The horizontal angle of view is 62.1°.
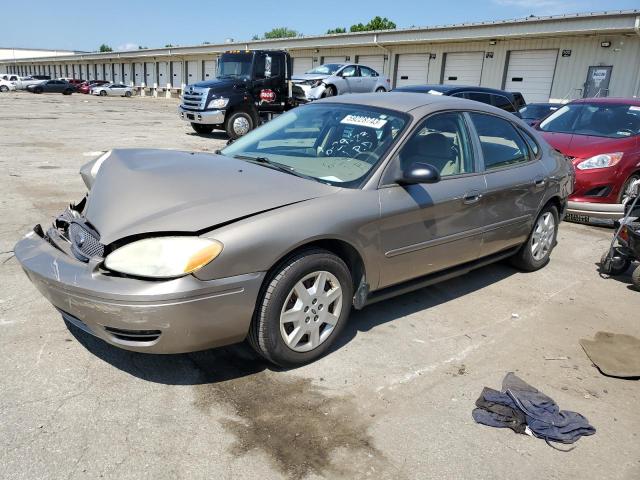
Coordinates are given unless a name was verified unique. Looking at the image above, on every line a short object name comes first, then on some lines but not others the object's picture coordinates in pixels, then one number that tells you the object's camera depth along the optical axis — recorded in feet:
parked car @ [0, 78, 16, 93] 157.69
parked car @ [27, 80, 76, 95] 152.25
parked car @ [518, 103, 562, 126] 42.85
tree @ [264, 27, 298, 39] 390.52
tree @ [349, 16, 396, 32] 215.88
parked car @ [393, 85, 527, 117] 37.47
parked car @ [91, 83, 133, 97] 152.60
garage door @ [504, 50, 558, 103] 73.46
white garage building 65.82
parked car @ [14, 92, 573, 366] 8.93
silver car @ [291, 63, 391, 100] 61.57
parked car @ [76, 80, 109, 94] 160.80
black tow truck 47.52
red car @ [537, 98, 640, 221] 22.84
